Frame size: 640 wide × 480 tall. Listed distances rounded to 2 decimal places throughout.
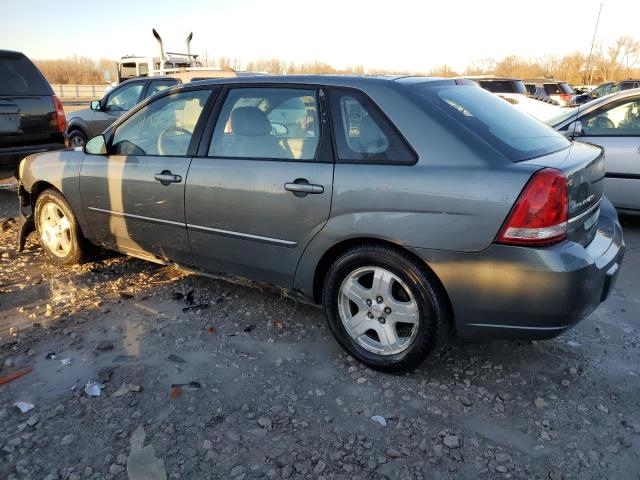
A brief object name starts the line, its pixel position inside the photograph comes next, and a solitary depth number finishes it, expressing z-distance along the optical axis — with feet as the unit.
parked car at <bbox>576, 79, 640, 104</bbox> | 72.26
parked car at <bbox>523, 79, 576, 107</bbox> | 65.33
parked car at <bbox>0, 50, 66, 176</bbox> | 21.90
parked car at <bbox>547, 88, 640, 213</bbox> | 18.49
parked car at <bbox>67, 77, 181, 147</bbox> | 34.06
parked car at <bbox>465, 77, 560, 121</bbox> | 45.15
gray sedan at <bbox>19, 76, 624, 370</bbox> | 8.44
